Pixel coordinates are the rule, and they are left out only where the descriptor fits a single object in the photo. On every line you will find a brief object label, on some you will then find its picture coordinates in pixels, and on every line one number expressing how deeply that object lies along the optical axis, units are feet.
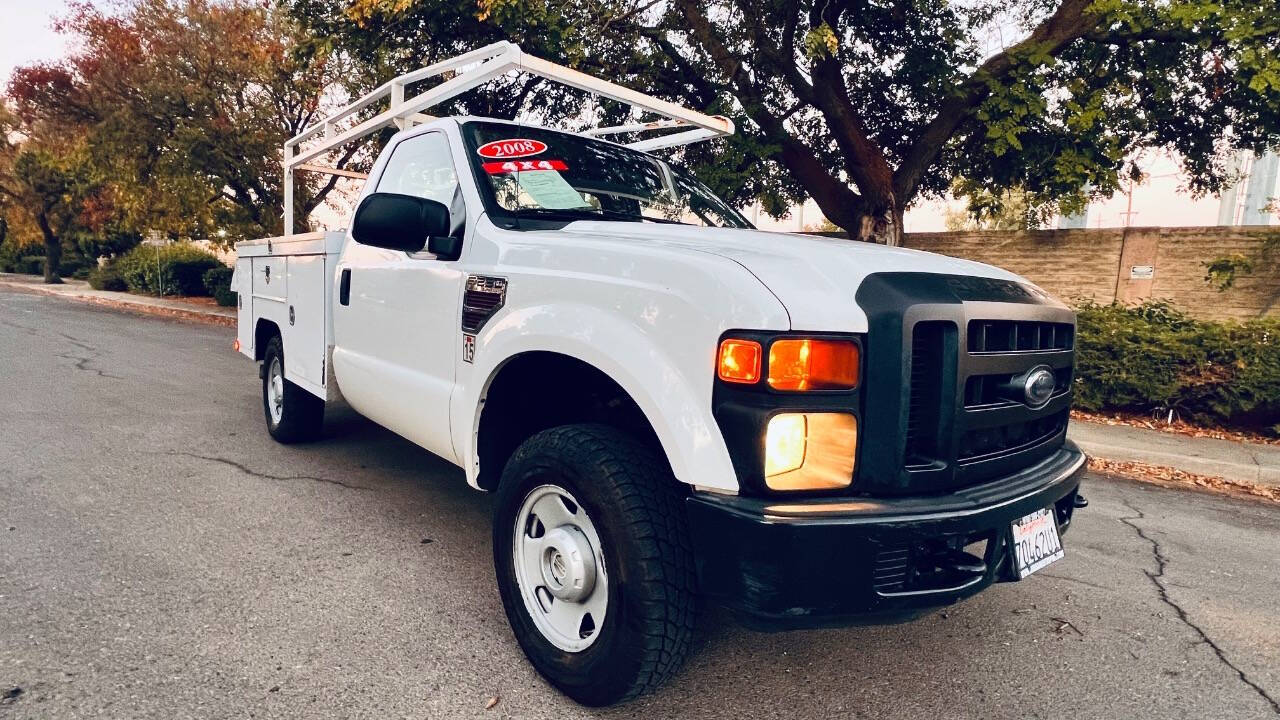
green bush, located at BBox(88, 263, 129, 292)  76.64
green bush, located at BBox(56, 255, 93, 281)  101.50
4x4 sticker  10.01
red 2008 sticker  10.18
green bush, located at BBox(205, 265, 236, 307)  58.18
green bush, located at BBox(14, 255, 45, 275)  117.08
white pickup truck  6.11
